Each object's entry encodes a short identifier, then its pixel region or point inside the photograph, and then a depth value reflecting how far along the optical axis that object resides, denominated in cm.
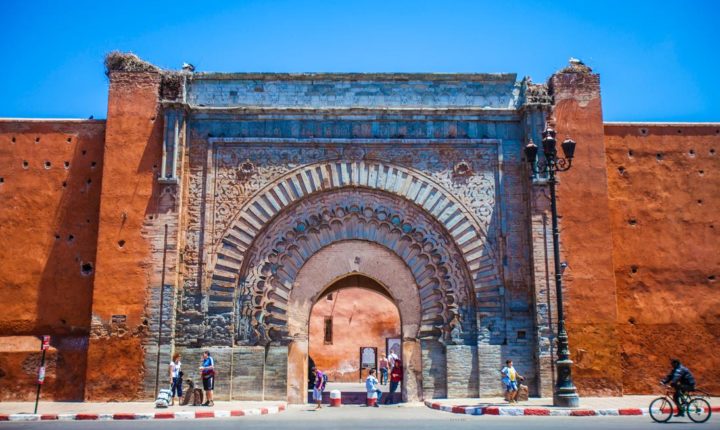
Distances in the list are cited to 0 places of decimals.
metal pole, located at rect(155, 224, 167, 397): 1202
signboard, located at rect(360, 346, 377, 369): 2327
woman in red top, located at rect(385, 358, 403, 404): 1375
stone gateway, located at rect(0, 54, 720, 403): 1240
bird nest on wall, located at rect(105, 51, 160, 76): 1330
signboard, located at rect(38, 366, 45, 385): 1106
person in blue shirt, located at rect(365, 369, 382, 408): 1223
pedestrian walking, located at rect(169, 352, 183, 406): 1177
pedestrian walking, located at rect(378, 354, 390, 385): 1986
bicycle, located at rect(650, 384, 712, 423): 888
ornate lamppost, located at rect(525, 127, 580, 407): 1038
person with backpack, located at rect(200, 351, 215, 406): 1135
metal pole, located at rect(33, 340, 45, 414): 1092
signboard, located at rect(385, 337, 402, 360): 2326
